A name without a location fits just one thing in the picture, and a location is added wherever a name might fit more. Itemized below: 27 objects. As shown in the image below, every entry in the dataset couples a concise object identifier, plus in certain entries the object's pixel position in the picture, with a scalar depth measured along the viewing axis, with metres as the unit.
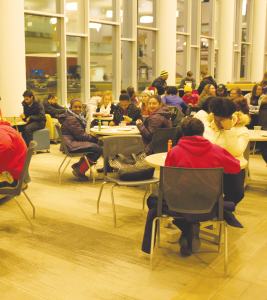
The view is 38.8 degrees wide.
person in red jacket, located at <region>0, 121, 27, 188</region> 3.62
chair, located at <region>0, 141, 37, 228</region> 3.52
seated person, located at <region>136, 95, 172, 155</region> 5.30
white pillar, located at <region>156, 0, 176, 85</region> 11.73
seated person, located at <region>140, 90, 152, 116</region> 7.25
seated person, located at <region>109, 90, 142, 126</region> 6.41
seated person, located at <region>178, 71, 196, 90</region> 11.65
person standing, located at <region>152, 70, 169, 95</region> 9.79
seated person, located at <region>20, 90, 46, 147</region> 7.70
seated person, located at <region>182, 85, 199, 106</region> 10.06
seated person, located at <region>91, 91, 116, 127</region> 8.49
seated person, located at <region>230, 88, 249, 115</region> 5.59
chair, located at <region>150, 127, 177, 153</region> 5.14
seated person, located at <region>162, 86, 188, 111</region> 8.12
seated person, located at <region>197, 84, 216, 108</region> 7.66
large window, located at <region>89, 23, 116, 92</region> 10.77
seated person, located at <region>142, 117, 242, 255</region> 2.90
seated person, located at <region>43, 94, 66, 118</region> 9.05
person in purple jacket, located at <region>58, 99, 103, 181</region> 5.48
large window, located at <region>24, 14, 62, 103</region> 9.17
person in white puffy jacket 3.38
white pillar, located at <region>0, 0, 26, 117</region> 7.69
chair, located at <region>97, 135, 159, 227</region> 4.00
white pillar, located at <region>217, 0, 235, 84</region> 14.71
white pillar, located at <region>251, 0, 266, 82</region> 18.27
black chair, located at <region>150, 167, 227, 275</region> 2.71
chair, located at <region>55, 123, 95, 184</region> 5.37
